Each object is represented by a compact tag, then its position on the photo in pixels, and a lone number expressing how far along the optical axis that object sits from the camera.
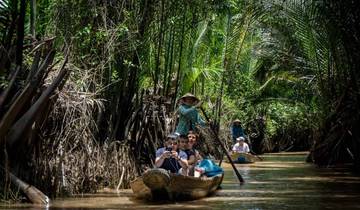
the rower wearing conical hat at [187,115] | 13.06
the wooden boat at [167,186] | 10.16
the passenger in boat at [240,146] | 23.75
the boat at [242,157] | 23.23
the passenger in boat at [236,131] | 25.28
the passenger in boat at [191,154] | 11.52
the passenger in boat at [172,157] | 10.85
